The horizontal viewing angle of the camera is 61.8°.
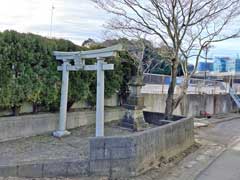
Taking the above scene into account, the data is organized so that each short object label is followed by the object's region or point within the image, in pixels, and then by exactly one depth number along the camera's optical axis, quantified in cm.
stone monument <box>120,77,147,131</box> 713
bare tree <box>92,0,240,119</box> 706
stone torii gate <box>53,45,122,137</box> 572
